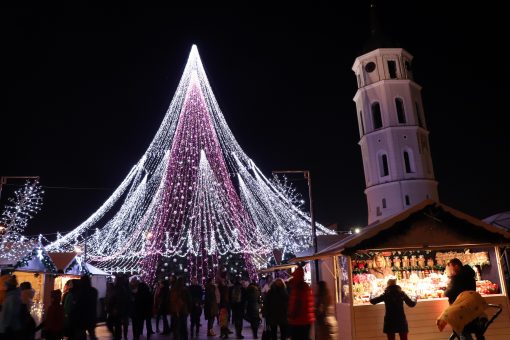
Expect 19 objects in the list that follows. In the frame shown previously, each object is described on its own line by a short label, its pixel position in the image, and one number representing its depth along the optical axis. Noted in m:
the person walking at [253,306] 12.13
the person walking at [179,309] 10.21
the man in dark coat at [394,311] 8.48
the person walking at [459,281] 7.26
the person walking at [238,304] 12.24
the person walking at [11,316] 6.63
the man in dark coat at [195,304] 13.14
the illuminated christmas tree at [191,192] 17.86
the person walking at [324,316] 6.59
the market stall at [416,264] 9.81
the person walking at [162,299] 12.48
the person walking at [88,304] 7.82
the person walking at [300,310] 7.04
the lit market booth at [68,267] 19.20
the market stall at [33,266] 15.63
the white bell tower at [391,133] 32.03
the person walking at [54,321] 7.62
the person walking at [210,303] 12.64
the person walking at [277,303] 9.20
